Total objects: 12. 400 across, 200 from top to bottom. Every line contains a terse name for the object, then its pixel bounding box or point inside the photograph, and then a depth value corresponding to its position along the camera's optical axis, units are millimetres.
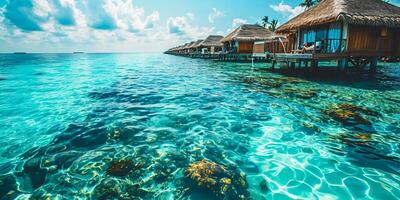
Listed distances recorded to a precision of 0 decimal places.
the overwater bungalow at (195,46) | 55094
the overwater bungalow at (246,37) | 29458
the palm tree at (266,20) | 61812
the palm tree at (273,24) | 56625
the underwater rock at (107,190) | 3123
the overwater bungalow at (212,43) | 43647
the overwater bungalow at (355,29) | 12828
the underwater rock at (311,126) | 5410
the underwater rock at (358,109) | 6630
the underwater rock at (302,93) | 8914
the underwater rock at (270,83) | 11295
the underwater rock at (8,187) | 3184
